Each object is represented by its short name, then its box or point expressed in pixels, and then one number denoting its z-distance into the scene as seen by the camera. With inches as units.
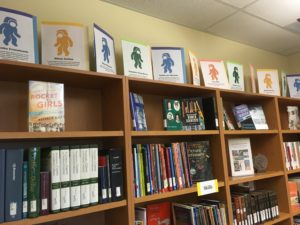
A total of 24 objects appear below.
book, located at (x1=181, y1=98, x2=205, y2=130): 73.3
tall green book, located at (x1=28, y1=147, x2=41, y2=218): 44.9
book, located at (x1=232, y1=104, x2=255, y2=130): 89.1
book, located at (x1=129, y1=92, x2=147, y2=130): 61.6
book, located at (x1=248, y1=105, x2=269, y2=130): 90.3
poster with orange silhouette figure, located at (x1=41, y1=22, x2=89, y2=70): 56.3
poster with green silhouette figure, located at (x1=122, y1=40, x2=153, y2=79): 65.6
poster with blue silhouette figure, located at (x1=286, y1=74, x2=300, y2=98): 109.2
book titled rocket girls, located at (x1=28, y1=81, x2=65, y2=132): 48.8
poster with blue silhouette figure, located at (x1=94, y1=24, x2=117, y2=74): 58.8
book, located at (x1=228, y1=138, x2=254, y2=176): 84.4
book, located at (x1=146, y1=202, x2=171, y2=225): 67.4
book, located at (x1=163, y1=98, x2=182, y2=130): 70.9
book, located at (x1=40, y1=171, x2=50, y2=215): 46.0
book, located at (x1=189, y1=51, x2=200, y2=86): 79.0
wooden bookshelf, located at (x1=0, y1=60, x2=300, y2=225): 51.9
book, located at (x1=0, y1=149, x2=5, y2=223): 42.4
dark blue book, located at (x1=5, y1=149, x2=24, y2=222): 43.1
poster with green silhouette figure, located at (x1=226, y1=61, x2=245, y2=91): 90.4
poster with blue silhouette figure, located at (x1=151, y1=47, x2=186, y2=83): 72.2
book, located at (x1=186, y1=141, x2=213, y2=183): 70.1
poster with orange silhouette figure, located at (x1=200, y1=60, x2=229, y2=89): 82.2
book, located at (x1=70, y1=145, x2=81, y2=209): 48.9
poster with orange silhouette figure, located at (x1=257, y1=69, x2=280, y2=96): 98.8
